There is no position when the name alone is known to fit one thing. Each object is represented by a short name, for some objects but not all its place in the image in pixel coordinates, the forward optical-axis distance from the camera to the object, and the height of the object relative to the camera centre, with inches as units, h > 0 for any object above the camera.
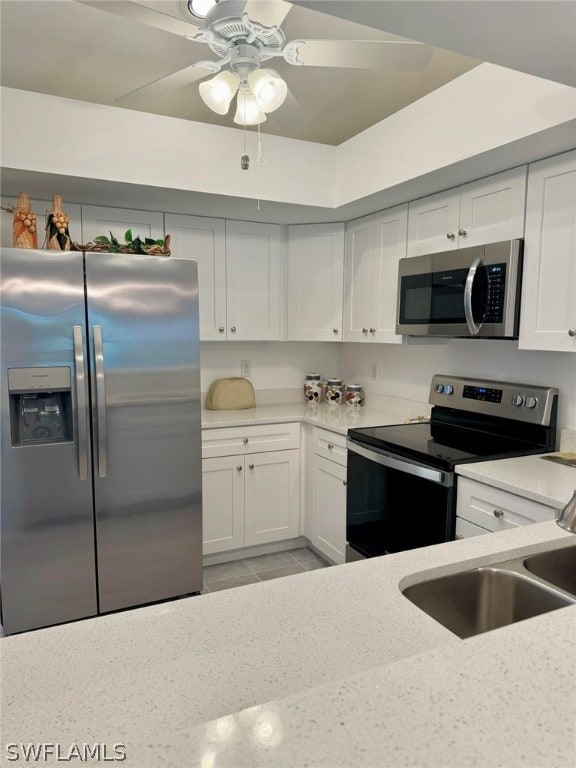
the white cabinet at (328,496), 112.1 -37.7
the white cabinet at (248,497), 117.6 -39.3
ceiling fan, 53.3 +32.7
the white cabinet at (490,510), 66.5 -24.3
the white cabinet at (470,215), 84.4 +21.9
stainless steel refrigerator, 87.3 -18.6
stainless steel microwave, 83.7 +7.6
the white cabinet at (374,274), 113.8 +14.1
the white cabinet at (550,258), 75.8 +11.8
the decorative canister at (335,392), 145.3 -16.8
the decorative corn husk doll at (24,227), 92.4 +18.7
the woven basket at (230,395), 134.3 -16.8
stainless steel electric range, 82.5 -20.1
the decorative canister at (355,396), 141.7 -17.5
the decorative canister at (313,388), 146.3 -15.9
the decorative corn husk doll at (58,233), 93.2 +17.8
